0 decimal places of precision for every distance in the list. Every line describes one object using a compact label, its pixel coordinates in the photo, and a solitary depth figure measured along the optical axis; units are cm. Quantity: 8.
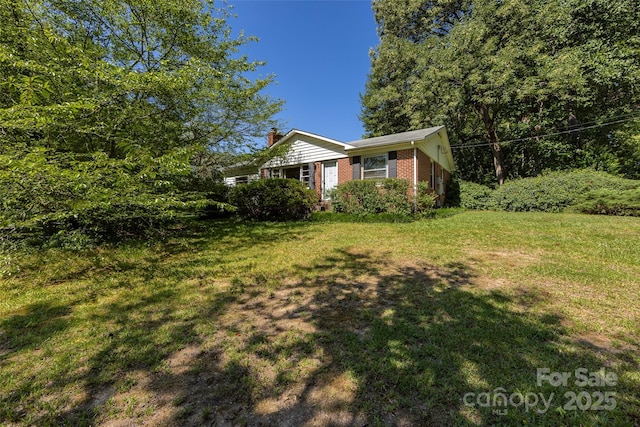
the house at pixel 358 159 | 1170
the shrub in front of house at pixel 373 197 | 1009
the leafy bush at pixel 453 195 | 1739
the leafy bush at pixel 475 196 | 1576
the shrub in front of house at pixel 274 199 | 1084
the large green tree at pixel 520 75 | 1526
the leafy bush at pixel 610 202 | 1025
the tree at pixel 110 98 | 383
